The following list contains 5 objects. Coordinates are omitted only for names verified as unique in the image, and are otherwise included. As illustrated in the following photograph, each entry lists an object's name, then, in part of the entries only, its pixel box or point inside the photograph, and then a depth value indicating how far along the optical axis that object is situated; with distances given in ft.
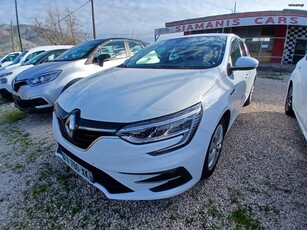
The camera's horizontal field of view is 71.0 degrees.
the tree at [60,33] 79.51
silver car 12.19
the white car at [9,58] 45.69
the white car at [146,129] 5.12
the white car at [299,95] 9.05
